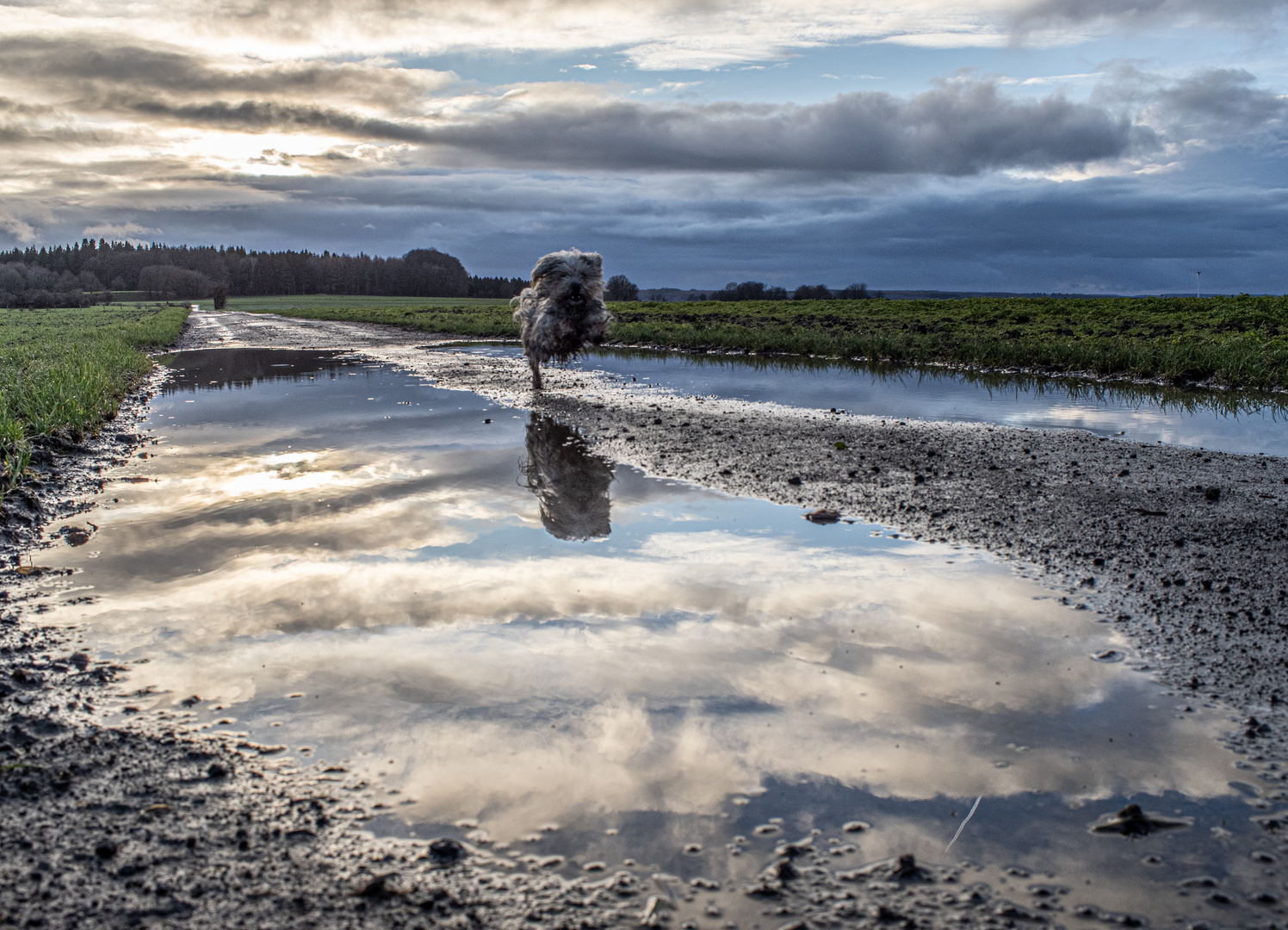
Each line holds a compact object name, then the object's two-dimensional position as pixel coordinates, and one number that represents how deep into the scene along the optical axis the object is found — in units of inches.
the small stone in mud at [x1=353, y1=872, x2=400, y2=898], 104.6
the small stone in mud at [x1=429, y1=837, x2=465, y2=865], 112.0
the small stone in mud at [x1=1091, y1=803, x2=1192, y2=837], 119.5
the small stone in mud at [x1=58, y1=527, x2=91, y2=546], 259.9
